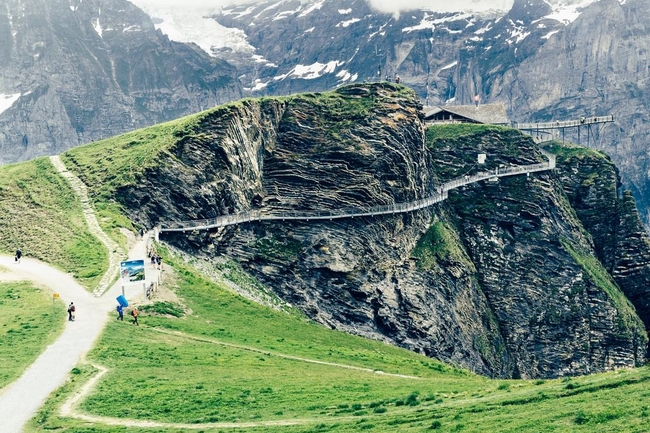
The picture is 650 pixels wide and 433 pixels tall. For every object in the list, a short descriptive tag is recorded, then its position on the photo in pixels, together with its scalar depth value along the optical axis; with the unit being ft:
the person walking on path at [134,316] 191.83
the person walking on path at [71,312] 186.60
